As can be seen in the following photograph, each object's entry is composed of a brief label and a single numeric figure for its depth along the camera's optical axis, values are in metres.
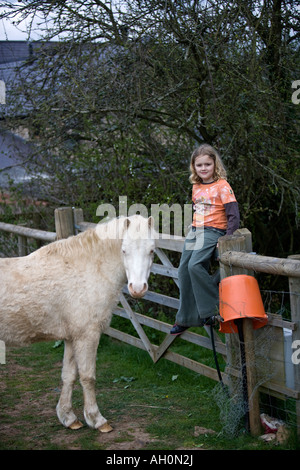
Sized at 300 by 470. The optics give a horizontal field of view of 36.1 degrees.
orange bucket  2.98
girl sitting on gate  3.38
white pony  3.40
